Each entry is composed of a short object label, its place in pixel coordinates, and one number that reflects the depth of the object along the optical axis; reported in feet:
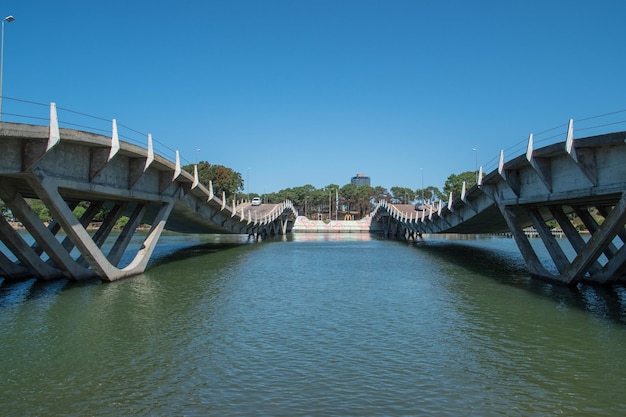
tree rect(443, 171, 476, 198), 447.47
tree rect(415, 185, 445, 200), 615.44
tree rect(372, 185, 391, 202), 637.71
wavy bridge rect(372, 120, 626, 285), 67.21
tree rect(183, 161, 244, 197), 400.67
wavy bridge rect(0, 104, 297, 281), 62.08
